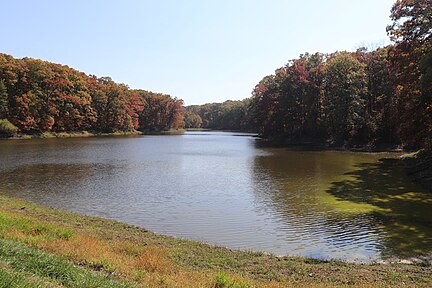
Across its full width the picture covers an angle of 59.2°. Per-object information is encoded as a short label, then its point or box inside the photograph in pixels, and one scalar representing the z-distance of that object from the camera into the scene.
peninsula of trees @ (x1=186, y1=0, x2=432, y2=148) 31.53
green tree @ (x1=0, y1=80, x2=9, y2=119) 78.31
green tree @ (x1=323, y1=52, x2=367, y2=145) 61.56
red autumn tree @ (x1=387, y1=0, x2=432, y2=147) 30.47
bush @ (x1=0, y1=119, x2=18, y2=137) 74.00
